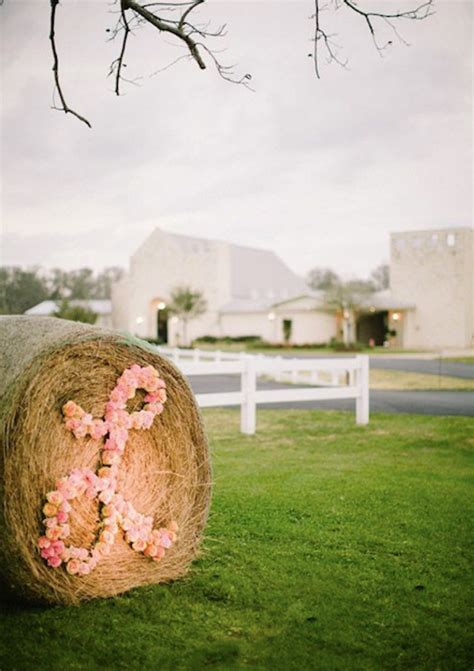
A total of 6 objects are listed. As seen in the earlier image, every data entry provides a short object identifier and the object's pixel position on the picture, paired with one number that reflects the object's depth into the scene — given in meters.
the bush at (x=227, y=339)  41.41
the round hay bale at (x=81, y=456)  3.34
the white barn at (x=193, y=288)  42.28
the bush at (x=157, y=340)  41.08
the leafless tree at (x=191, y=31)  4.59
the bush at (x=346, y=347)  35.91
